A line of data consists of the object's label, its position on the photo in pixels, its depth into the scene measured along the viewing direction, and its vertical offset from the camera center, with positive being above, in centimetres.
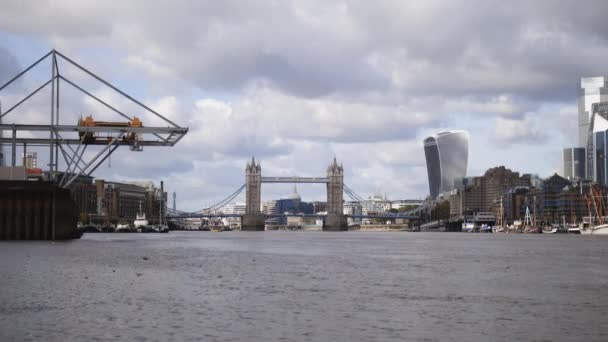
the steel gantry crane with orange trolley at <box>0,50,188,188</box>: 8950 +906
